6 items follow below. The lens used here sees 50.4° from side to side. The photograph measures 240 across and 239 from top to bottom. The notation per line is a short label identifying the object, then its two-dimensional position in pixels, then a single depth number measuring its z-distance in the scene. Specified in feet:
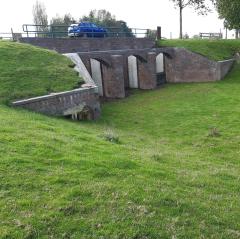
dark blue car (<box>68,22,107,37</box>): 81.77
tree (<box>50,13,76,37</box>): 74.04
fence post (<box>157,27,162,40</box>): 106.08
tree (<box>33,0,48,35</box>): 152.44
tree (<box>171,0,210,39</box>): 113.58
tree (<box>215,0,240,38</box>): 99.11
